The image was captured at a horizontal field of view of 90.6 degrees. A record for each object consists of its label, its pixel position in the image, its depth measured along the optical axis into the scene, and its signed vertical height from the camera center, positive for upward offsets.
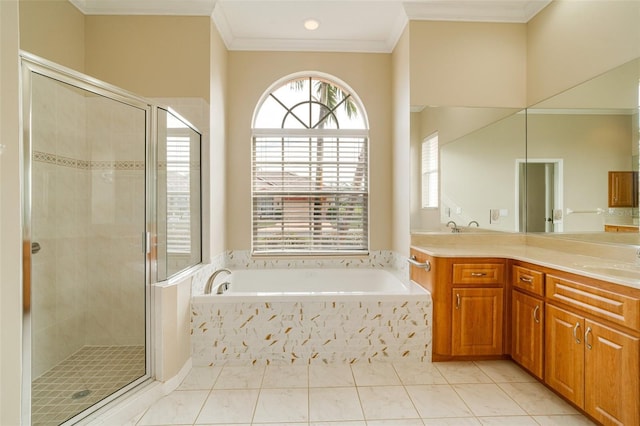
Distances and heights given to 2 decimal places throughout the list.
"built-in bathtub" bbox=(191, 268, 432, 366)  2.31 -0.86
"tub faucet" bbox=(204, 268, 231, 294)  2.41 -0.57
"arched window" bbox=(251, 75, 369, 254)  3.33 +0.43
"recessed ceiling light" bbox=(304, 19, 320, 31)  2.86 +1.71
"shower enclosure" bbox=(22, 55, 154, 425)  1.82 -0.23
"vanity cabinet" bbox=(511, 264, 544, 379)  1.99 -0.72
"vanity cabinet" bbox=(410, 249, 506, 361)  2.31 -0.70
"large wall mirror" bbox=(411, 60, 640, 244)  2.02 +0.36
